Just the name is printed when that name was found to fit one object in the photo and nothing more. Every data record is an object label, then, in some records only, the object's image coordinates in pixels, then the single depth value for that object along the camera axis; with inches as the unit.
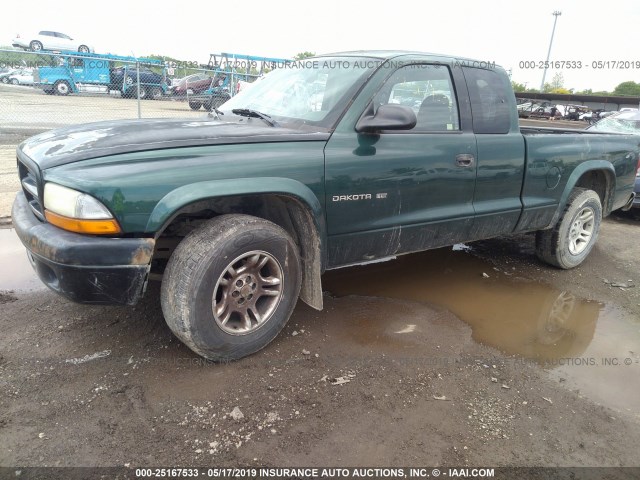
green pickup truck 93.9
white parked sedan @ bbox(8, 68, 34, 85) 1133.7
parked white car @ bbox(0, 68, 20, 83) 1192.8
